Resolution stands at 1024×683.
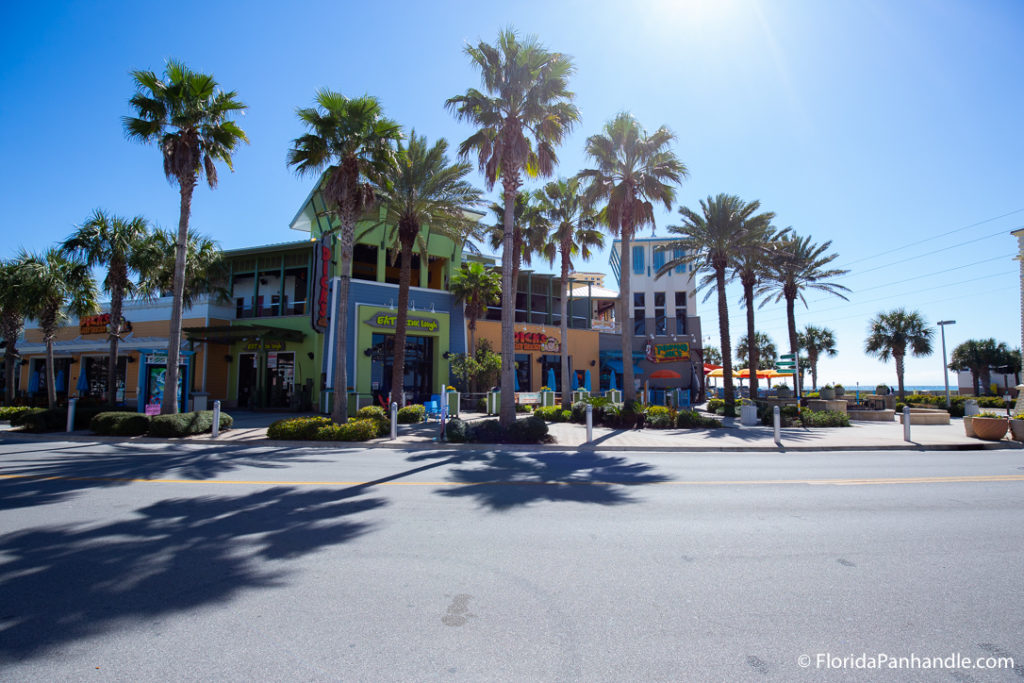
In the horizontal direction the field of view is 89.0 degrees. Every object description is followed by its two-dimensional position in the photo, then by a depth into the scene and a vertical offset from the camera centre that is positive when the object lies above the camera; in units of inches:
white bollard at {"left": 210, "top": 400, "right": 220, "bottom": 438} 629.0 -42.4
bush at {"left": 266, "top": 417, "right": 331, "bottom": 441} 611.8 -50.8
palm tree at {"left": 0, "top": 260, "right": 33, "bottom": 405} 796.0 +132.5
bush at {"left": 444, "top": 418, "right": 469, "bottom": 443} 600.1 -53.4
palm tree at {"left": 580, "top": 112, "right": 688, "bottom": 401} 846.5 +347.4
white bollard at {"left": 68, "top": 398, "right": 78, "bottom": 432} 668.7 -38.0
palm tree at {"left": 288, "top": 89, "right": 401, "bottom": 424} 666.8 +304.6
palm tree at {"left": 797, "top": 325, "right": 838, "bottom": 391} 2086.6 +177.0
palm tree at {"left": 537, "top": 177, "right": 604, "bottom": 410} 1000.2 +316.3
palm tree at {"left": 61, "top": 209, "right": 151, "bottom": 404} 735.7 +194.2
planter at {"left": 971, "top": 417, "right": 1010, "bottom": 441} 646.5 -54.9
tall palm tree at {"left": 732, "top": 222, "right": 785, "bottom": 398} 1038.4 +267.1
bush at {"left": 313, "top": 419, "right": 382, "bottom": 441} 606.2 -54.7
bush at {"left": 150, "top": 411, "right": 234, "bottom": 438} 622.2 -47.0
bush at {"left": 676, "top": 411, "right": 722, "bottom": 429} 769.6 -54.1
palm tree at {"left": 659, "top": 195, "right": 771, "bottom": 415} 1036.5 +305.4
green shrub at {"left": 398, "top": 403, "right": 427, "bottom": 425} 804.6 -45.2
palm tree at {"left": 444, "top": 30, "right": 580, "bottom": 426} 665.0 +357.1
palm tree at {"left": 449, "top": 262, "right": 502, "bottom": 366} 1103.6 +207.6
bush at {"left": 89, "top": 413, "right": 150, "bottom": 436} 638.5 -47.2
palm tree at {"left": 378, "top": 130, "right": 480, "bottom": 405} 778.8 +287.6
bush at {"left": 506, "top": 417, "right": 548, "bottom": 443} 598.5 -53.2
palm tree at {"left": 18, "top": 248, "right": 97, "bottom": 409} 787.7 +158.4
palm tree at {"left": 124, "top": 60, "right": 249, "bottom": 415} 644.1 +328.2
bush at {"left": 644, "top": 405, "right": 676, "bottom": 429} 763.4 -48.5
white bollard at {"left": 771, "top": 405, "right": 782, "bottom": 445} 607.3 -40.8
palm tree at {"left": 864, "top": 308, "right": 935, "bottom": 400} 1625.2 +156.0
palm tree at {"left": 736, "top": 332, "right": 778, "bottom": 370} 2456.9 +165.8
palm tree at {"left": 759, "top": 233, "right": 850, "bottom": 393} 1216.8 +266.2
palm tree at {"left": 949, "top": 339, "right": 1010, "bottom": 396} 1984.5 +104.5
